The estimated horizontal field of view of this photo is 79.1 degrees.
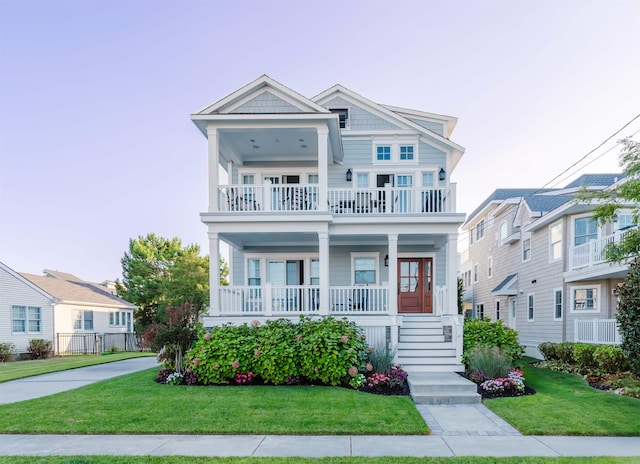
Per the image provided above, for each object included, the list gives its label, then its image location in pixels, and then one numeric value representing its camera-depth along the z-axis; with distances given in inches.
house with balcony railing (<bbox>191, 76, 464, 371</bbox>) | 419.8
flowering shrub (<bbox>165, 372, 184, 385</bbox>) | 355.6
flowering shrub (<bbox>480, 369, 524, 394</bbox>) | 323.0
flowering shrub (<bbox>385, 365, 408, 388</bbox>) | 336.5
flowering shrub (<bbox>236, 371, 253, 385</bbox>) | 350.0
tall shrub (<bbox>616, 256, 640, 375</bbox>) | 260.1
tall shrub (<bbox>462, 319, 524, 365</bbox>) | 391.2
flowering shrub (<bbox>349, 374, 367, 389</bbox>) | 333.2
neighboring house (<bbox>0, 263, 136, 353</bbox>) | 738.8
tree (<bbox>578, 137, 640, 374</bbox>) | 262.4
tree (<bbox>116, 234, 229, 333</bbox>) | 1059.9
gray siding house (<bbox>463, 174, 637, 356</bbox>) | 524.1
